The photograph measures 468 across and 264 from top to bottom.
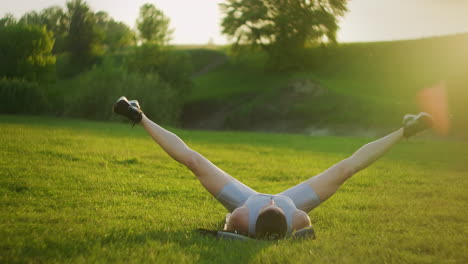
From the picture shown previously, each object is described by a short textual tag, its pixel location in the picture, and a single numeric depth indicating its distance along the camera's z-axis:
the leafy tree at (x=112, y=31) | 49.00
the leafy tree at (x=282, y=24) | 45.47
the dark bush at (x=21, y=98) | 26.61
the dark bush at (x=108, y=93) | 31.34
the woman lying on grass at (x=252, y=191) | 4.37
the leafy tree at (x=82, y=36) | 41.91
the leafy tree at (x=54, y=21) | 26.71
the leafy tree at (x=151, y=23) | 71.81
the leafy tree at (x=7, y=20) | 23.22
